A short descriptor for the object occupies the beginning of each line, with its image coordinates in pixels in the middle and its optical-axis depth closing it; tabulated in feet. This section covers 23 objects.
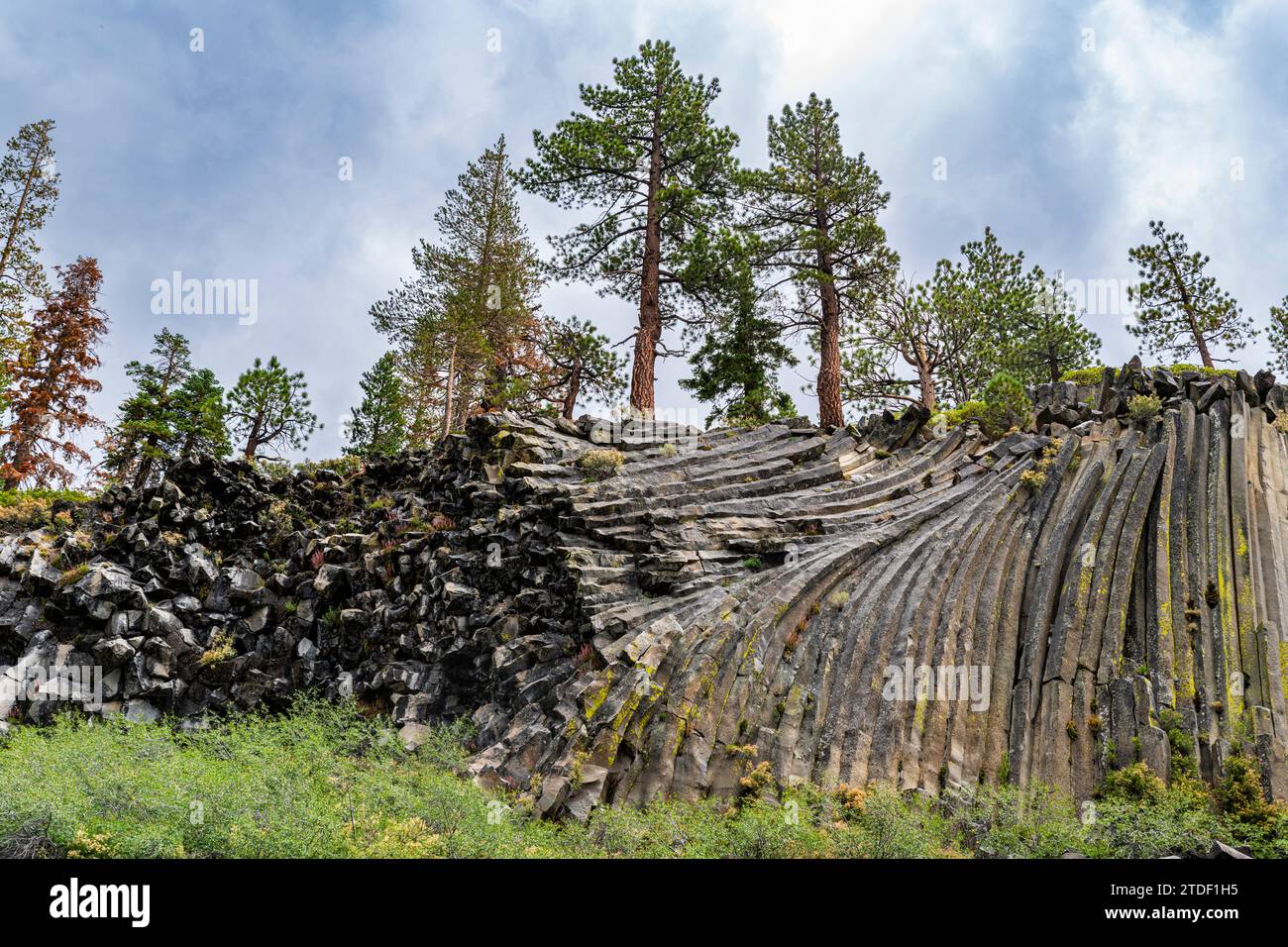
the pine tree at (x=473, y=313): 103.55
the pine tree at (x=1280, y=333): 96.94
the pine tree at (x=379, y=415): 102.99
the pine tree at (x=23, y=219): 94.17
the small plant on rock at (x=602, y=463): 62.03
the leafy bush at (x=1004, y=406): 68.85
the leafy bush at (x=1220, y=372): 64.90
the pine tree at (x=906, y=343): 91.71
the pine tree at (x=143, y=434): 86.02
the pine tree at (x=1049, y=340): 99.40
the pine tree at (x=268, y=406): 89.76
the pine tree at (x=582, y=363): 87.76
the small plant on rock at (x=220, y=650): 57.82
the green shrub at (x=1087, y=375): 81.06
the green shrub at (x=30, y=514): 69.21
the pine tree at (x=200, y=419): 89.25
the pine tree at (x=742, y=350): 83.05
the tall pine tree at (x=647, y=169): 83.97
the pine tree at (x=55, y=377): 93.56
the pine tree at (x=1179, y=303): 96.37
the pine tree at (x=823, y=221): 86.94
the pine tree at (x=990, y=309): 90.89
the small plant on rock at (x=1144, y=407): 62.54
